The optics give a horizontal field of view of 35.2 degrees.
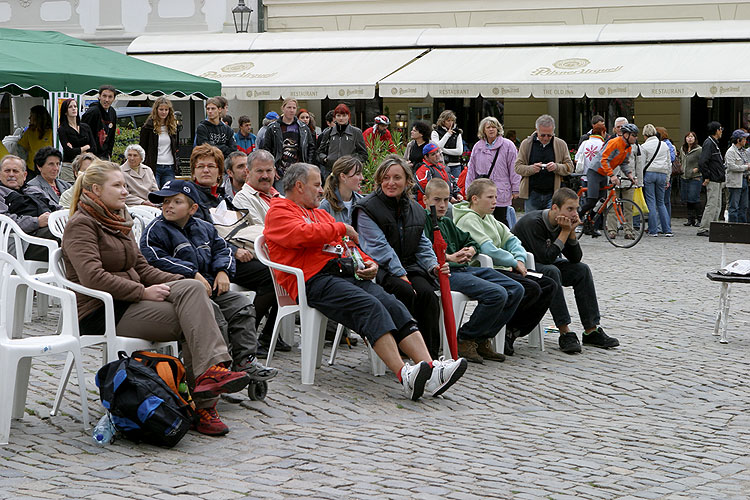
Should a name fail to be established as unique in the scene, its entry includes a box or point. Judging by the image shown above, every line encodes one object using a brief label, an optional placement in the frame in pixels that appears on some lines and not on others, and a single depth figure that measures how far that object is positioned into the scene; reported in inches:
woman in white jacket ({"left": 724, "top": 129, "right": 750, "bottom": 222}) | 717.9
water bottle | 220.1
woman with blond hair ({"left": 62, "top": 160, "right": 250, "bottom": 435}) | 237.1
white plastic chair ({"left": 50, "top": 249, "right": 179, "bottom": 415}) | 235.6
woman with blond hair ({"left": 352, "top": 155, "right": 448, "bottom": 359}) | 297.7
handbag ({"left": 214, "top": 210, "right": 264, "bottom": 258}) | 324.2
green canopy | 522.9
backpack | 216.7
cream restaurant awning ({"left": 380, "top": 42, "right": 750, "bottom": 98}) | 773.3
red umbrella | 298.4
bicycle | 652.7
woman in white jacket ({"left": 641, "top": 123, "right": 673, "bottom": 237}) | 706.8
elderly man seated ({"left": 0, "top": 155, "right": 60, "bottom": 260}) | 362.9
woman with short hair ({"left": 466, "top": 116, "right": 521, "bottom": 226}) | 561.0
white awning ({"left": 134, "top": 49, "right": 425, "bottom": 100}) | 882.1
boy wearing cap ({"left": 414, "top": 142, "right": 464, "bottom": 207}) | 518.3
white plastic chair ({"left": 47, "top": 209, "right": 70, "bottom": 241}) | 334.6
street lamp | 1007.6
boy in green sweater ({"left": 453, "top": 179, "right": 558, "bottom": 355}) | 330.6
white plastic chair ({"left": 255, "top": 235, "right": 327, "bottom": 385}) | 281.0
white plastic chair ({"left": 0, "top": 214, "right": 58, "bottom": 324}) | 309.6
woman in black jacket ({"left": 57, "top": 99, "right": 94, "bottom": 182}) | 521.3
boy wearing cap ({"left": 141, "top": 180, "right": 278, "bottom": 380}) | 260.1
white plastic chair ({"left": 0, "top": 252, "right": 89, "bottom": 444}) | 219.3
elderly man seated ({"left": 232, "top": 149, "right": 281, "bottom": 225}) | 339.0
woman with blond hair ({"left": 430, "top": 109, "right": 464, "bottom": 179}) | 640.4
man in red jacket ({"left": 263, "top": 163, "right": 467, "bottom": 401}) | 268.2
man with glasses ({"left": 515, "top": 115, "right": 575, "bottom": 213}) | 560.1
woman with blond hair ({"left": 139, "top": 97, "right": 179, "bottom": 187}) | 553.3
